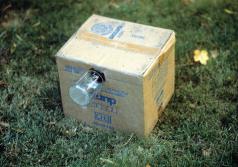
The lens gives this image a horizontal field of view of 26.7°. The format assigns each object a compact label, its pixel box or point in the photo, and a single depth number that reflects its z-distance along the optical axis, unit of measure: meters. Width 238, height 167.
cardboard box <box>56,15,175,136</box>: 2.74
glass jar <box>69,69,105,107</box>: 2.76
